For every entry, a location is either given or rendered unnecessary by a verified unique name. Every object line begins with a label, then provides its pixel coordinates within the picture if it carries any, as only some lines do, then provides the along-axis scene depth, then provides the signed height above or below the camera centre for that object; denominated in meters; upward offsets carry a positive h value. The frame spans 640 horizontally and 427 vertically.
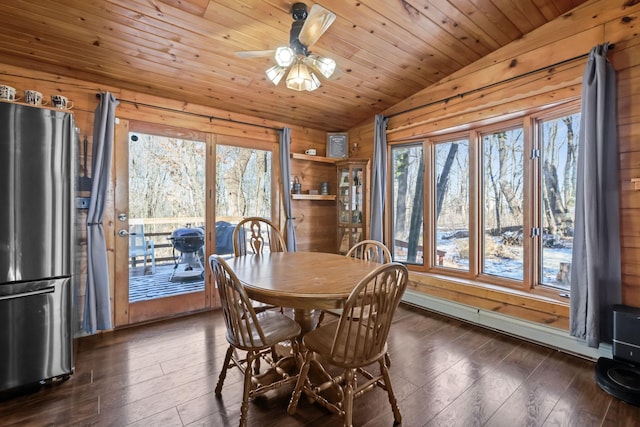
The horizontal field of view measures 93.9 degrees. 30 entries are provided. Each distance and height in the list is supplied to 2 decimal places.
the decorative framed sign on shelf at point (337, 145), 4.52 +1.05
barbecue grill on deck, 3.41 -0.40
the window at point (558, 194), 2.71 +0.16
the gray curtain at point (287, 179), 4.00 +0.47
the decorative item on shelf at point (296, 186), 4.24 +0.40
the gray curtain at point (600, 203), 2.22 +0.06
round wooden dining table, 1.57 -0.40
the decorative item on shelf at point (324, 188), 4.47 +0.39
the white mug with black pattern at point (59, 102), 2.42 +0.94
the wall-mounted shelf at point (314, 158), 4.14 +0.80
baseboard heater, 2.43 -1.09
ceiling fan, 1.91 +1.08
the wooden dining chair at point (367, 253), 2.49 -0.36
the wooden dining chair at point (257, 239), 2.90 -0.28
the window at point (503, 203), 3.09 +0.09
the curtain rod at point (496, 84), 2.43 +1.27
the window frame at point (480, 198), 2.89 +0.15
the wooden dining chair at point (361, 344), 1.50 -0.73
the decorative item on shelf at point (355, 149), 4.53 +0.98
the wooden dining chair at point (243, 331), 1.60 -0.72
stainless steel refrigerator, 1.90 -0.18
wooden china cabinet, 4.21 +0.16
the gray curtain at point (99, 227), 2.71 -0.10
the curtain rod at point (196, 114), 3.05 +1.16
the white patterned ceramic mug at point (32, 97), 2.30 +0.93
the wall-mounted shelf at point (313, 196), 4.18 +0.25
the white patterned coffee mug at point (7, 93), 2.19 +0.92
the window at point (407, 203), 3.93 +0.14
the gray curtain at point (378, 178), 3.97 +0.47
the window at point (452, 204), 3.54 +0.10
